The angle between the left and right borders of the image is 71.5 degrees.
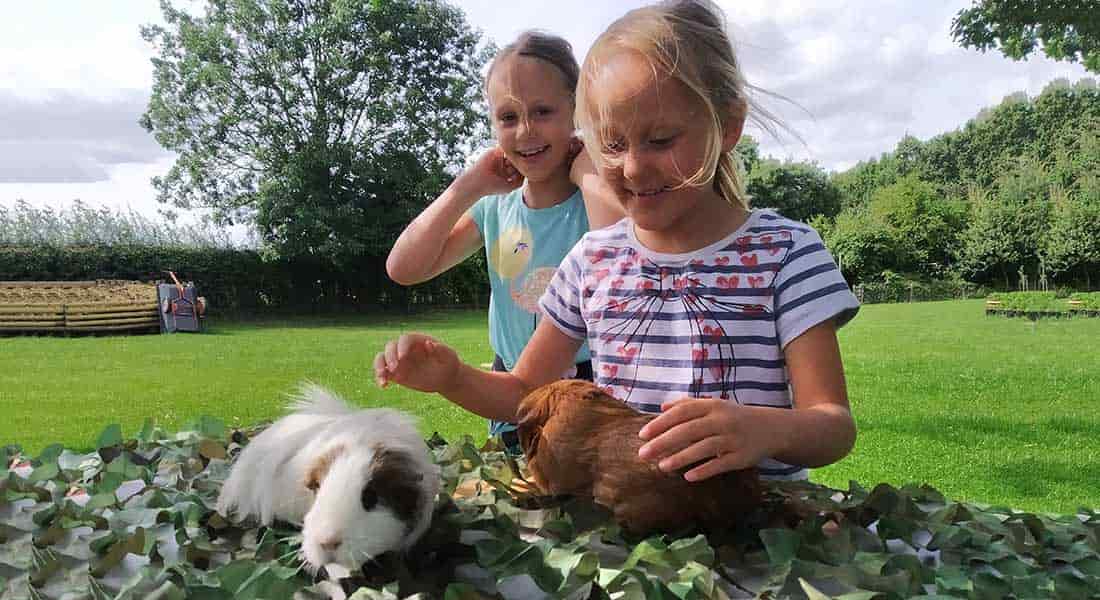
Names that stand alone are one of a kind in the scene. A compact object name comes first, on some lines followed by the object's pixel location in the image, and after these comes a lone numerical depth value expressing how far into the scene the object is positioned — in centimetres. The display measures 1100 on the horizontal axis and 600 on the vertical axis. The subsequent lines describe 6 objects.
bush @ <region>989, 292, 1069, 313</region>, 1025
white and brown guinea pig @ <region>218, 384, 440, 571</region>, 66
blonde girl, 77
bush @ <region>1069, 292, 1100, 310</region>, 995
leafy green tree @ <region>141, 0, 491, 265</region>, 1018
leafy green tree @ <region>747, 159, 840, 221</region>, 2281
